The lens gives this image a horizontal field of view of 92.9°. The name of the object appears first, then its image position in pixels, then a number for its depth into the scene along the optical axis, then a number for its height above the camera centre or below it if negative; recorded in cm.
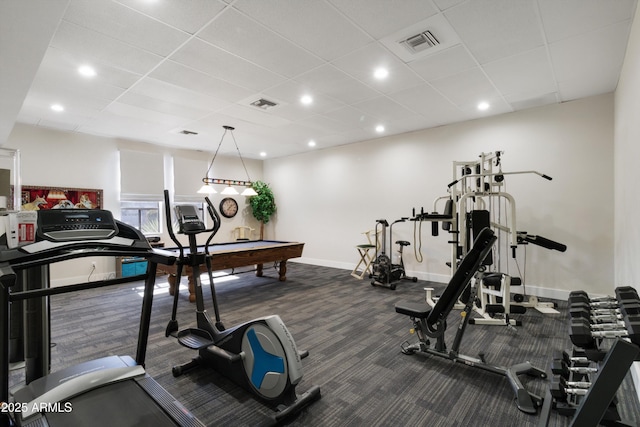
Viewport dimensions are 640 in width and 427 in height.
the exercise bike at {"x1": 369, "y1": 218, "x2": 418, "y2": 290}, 548 -109
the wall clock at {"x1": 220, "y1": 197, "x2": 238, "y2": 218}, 804 +11
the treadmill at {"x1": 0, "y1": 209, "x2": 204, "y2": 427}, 151 -98
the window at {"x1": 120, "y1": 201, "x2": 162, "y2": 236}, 658 -9
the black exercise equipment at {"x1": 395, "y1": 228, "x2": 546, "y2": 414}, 239 -88
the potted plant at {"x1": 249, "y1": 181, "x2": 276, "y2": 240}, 841 +23
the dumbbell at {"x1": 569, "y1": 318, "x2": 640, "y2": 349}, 123 -50
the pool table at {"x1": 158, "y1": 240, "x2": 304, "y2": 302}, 460 -75
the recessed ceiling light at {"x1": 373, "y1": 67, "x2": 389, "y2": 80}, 342 +160
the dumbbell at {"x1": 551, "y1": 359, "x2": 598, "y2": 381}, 191 -105
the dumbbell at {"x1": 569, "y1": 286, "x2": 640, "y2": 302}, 132 -37
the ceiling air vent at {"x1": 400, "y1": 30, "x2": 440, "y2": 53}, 278 +161
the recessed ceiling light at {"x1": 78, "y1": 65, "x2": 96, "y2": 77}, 323 +153
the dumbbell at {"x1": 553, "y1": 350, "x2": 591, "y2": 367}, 190 -98
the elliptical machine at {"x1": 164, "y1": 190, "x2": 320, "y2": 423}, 201 -104
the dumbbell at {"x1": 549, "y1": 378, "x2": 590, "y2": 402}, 190 -113
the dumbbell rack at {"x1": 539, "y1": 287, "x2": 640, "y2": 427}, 102 -51
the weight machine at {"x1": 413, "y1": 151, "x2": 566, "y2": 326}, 363 -33
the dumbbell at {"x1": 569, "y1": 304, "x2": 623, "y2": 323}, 135 -47
